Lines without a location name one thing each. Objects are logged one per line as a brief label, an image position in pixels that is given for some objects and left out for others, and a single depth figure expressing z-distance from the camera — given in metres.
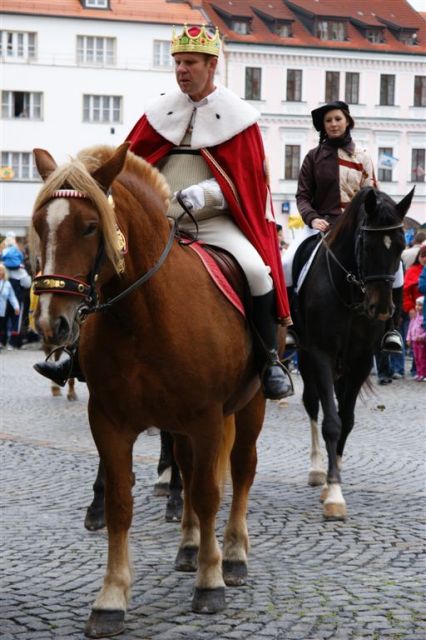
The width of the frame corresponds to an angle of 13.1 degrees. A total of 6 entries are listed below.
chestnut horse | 8.30
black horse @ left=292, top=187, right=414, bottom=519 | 14.59
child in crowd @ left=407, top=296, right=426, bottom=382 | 30.58
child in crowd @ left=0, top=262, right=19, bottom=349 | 40.80
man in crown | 10.43
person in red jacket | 31.61
